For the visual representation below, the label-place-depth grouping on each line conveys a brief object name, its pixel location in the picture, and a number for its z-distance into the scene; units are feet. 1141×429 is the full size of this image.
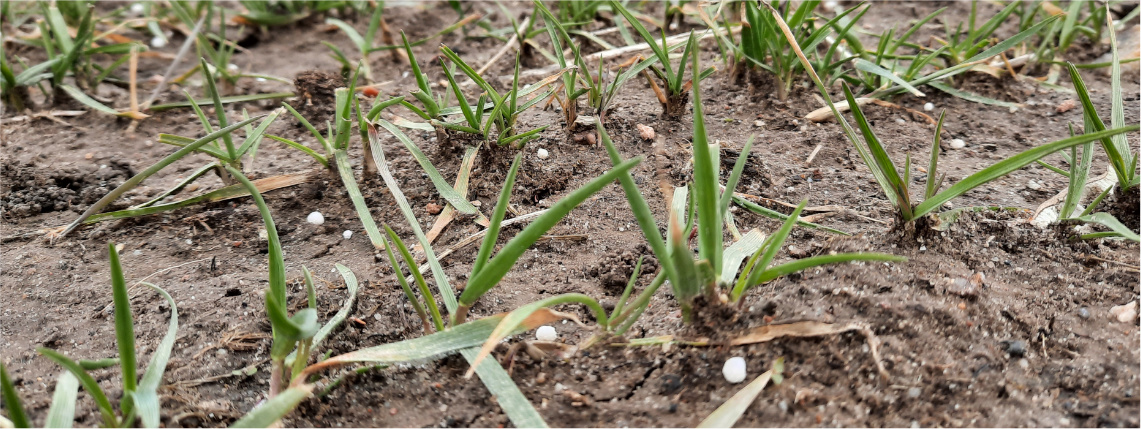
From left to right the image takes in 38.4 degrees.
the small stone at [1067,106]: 1.48
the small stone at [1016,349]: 1.14
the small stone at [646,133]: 1.40
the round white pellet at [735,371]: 1.11
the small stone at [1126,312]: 1.17
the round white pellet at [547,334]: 1.20
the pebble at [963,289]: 1.17
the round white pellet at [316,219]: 1.36
